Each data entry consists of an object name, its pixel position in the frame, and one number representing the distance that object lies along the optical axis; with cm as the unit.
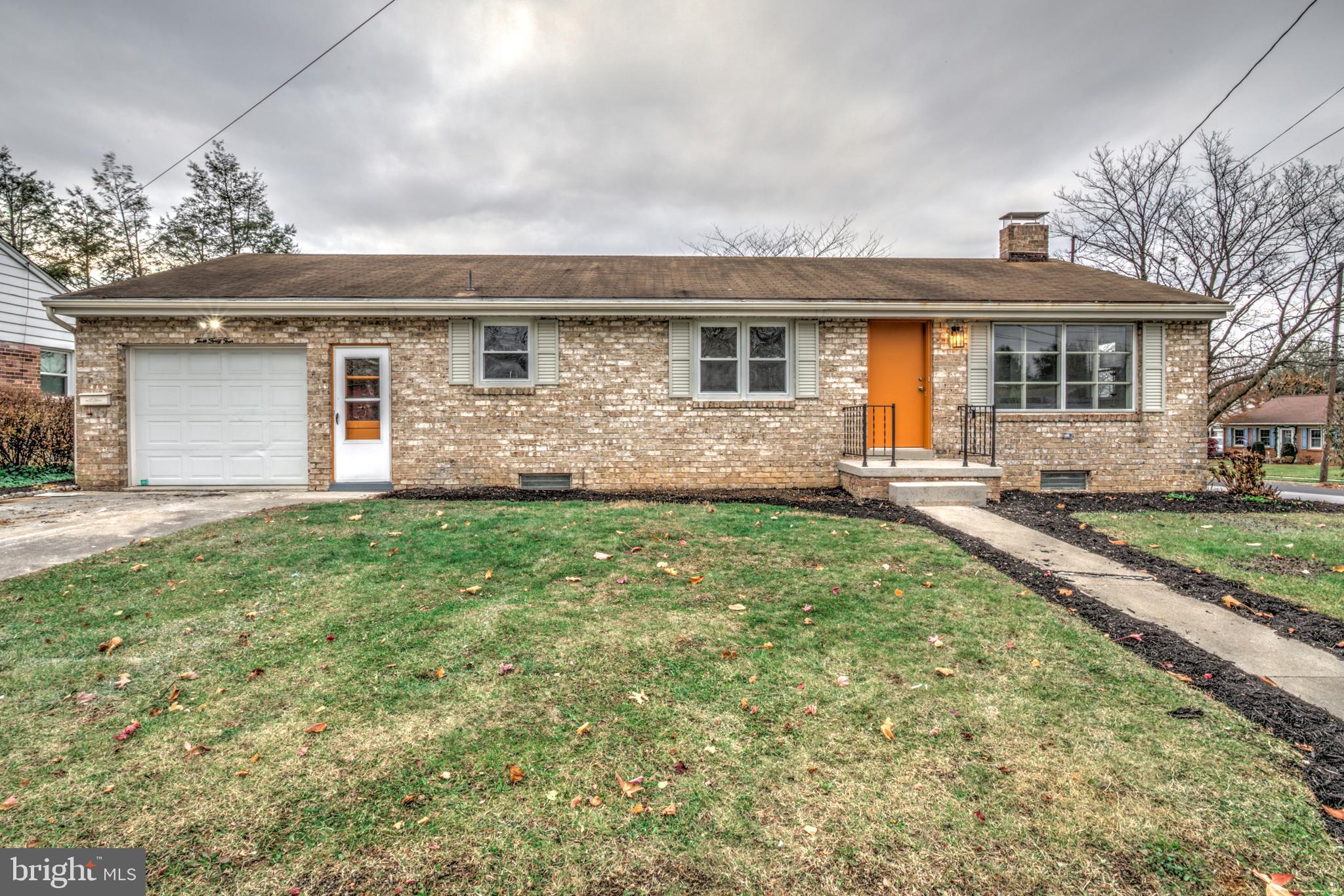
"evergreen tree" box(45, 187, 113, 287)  1823
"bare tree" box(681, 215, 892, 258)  2142
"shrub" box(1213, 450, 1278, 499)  862
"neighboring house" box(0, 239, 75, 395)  1111
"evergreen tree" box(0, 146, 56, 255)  1706
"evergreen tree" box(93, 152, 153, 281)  1883
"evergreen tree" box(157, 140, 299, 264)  2009
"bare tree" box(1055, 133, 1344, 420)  1672
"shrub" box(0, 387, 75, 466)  991
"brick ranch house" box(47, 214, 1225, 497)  855
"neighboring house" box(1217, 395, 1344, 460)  3712
